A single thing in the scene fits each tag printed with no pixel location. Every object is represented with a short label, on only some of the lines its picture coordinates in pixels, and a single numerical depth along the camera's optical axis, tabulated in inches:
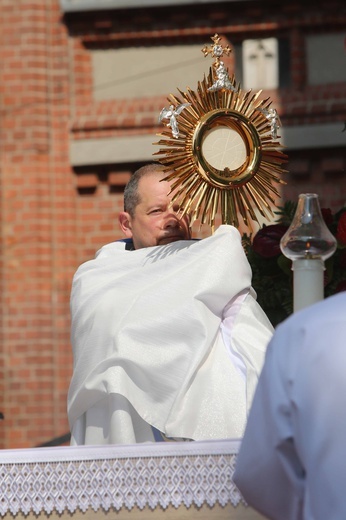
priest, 258.8
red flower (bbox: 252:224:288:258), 321.1
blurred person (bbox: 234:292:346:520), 148.9
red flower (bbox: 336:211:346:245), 310.3
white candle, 219.9
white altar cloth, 226.2
